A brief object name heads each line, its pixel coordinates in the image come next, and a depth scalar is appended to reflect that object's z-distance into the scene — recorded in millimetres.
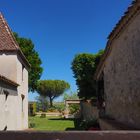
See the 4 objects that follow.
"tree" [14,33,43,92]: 21573
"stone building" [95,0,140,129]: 4442
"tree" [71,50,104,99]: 22332
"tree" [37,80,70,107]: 50166
